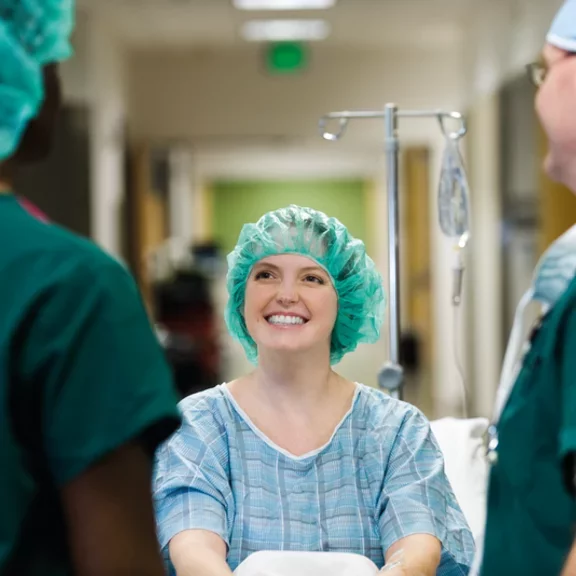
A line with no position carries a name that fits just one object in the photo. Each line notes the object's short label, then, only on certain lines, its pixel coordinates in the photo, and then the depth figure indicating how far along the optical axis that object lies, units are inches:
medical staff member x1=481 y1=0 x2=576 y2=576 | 79.7
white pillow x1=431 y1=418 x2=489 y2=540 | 103.4
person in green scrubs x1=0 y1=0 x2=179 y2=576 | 73.7
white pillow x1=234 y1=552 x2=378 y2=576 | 92.4
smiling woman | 95.1
